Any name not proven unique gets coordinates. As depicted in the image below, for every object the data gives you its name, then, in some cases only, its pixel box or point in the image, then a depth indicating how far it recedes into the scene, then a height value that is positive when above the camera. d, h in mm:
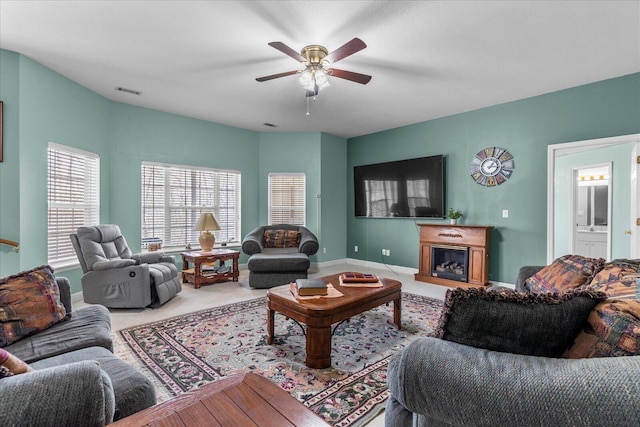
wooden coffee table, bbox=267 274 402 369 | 2168 -768
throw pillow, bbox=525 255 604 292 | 1912 -426
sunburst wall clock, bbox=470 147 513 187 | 4371 +667
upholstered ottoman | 4297 -853
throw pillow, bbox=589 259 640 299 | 1430 -356
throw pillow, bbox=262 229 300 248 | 5156 -500
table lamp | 4613 -283
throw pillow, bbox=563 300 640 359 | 875 -367
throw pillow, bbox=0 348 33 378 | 958 -523
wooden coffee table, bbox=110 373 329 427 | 914 -644
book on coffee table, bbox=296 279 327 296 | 2426 -635
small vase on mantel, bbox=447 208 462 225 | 4695 -67
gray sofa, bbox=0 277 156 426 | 875 -638
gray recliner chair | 3318 -781
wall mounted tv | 5062 +402
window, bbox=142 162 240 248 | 4801 +131
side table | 4312 -905
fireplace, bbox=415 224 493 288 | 4324 -677
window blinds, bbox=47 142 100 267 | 3520 +164
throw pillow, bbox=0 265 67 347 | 1536 -524
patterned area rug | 1864 -1135
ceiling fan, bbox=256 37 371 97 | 2766 +1305
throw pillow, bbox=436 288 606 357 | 959 -348
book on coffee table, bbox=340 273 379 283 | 2828 -645
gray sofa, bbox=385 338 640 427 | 707 -464
